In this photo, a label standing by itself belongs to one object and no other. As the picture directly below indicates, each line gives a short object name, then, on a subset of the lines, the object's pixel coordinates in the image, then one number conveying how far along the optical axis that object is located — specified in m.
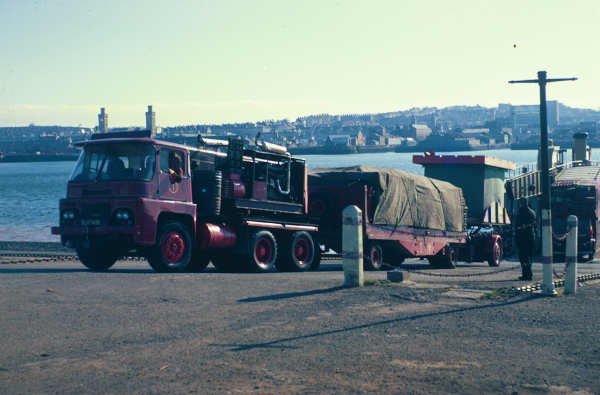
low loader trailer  21.19
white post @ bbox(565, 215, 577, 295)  12.88
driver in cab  16.50
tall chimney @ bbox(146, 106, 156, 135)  148.31
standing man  16.36
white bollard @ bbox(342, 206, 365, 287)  13.11
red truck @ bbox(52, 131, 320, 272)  15.95
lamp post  12.70
